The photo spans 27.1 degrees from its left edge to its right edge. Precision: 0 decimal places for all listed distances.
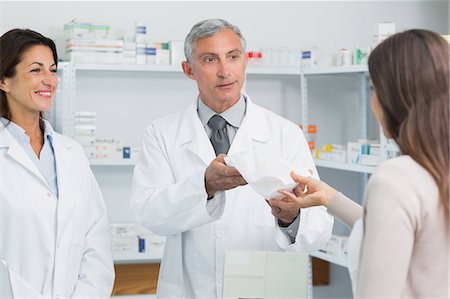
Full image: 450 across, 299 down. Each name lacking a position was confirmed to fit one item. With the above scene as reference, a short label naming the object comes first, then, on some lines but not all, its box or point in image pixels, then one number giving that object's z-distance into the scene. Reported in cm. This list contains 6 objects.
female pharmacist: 245
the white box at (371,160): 359
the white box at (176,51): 384
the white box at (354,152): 369
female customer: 170
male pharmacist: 234
